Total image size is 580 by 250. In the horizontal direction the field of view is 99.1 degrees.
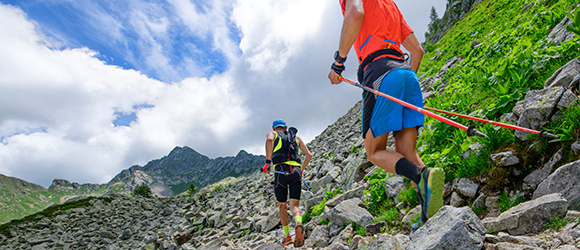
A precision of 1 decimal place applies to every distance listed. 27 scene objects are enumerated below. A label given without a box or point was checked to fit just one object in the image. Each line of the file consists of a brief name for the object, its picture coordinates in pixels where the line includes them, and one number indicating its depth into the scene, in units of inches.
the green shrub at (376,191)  183.0
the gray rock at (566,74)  114.2
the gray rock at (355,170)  257.6
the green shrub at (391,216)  151.9
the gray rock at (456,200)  125.0
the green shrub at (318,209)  245.0
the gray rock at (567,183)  84.5
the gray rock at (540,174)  99.3
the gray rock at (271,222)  306.8
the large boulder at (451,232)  82.2
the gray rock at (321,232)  195.7
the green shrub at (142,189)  2017.5
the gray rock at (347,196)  217.8
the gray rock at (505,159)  111.2
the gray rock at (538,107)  108.6
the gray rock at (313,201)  271.4
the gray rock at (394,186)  170.6
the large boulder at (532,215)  82.3
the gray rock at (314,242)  187.5
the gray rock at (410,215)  132.5
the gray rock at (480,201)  115.3
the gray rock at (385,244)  104.7
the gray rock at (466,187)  121.3
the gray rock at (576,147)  92.3
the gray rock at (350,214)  170.8
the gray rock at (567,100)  102.5
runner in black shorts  237.9
